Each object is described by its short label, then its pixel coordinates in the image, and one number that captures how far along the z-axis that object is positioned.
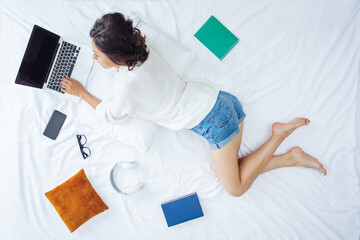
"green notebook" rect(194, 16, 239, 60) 1.34
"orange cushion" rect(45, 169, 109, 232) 1.29
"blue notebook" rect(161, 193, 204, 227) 1.31
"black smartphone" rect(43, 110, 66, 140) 1.35
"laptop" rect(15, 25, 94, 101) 1.24
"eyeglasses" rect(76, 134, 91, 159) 1.34
